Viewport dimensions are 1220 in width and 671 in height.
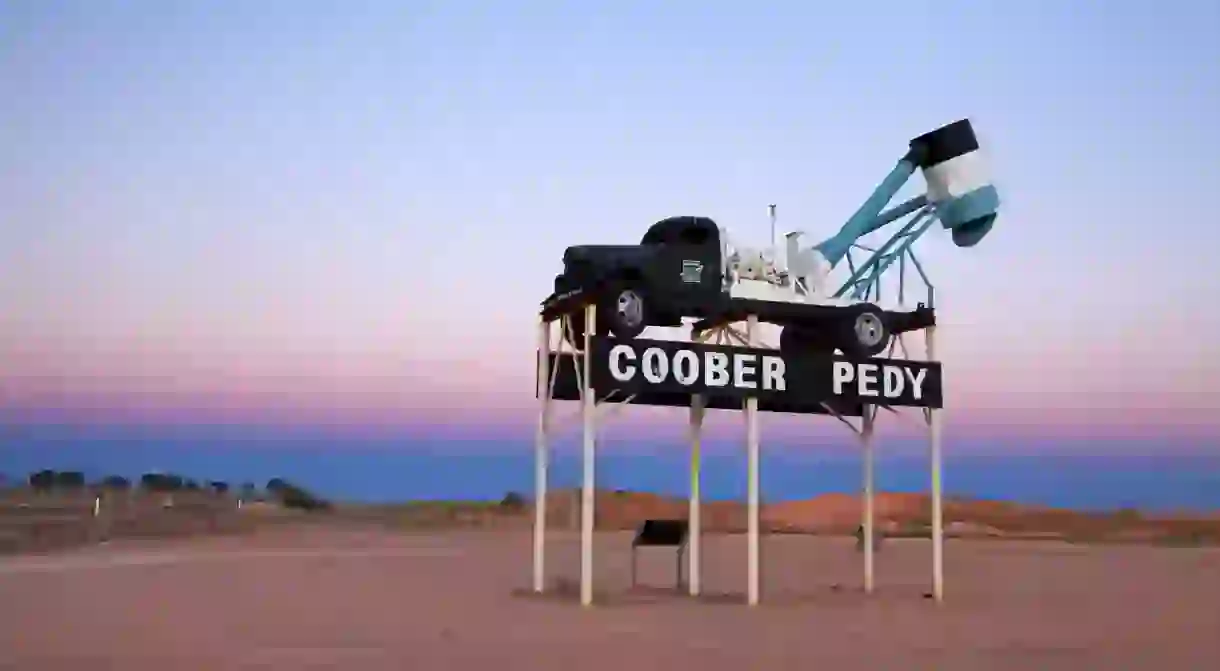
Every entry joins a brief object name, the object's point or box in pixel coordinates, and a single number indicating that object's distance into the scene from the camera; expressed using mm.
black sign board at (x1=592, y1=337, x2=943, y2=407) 20109
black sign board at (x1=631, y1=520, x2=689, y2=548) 23625
